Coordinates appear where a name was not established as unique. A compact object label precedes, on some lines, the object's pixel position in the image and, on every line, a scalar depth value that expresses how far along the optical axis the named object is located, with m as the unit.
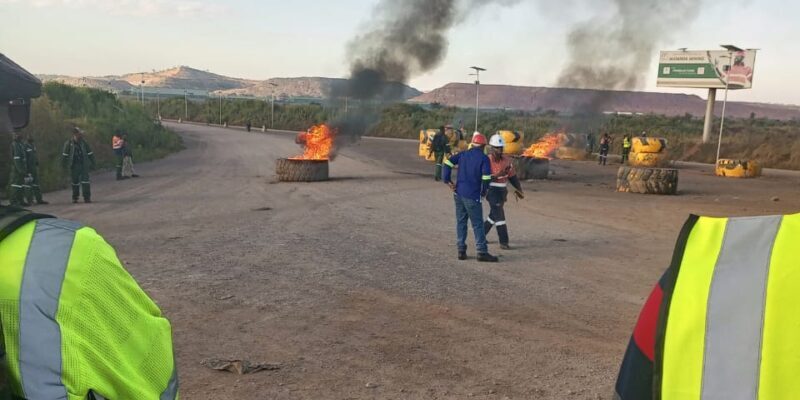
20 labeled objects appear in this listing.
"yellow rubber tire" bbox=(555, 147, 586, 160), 35.66
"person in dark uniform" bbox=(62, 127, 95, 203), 13.99
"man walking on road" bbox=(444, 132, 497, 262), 8.82
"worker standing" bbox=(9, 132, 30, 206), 13.09
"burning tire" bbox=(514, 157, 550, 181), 22.09
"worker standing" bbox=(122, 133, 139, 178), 19.47
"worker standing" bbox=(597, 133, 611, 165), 32.06
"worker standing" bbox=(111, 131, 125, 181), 19.22
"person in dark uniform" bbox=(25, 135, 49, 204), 13.54
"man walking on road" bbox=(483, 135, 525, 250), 9.86
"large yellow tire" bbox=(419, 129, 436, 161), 31.67
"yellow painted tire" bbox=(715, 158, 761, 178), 26.83
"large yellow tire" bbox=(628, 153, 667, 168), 31.39
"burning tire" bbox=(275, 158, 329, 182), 18.38
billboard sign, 38.56
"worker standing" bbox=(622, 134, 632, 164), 32.22
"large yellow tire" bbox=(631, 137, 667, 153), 31.33
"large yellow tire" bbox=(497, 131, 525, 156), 30.99
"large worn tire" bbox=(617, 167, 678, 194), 18.09
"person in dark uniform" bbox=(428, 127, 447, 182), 21.42
